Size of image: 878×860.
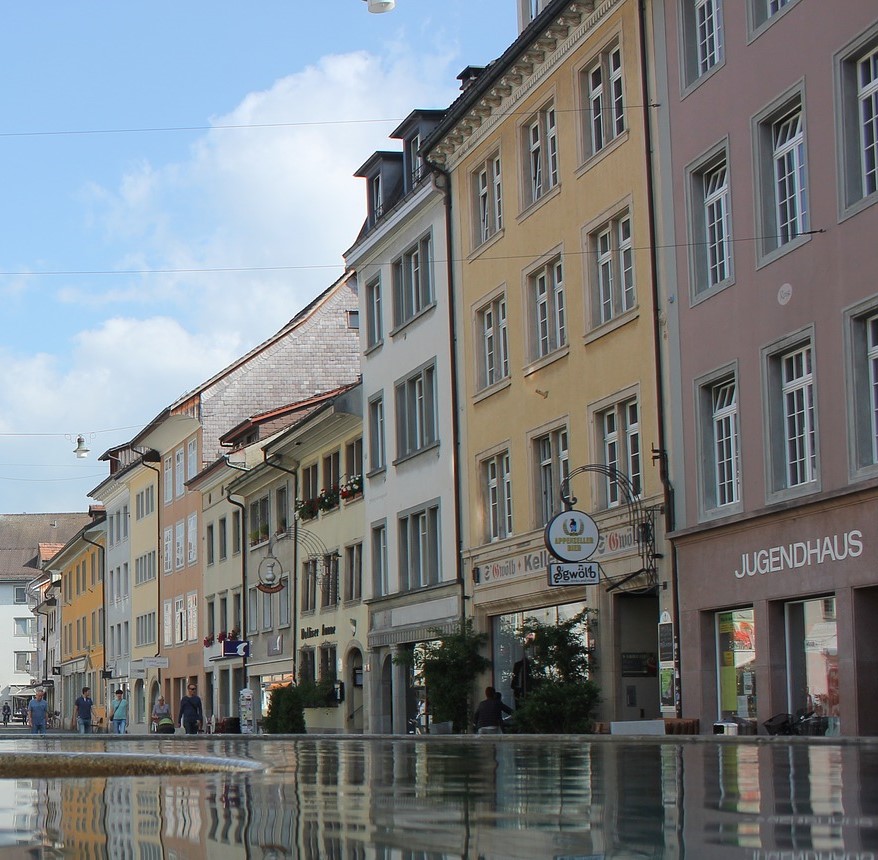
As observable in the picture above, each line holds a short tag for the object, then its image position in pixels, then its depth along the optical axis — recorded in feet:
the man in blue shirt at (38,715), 195.00
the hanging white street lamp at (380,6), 71.92
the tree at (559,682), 93.15
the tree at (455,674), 111.55
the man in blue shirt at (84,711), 183.62
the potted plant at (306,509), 157.69
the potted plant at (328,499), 151.43
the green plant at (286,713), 144.25
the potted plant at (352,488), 145.15
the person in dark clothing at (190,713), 150.61
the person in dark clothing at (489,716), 100.48
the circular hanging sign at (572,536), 92.79
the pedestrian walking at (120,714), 177.37
